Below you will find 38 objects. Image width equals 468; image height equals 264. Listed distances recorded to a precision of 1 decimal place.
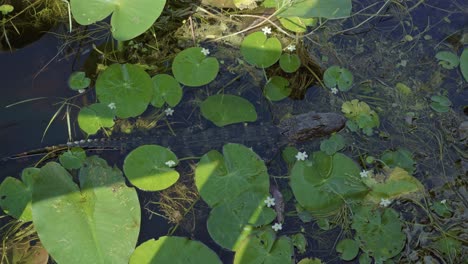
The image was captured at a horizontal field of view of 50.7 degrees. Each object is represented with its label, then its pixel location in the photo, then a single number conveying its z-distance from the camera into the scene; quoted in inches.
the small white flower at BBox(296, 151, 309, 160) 114.4
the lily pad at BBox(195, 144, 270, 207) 105.1
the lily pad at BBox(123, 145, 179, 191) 107.5
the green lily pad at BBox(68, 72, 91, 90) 120.0
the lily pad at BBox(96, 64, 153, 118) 115.4
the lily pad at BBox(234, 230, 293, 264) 99.3
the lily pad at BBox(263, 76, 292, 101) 124.4
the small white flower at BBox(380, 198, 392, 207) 109.0
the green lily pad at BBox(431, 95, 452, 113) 124.0
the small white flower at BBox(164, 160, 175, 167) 109.7
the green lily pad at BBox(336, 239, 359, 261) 105.3
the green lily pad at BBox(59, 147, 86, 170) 110.1
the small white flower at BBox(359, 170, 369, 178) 111.3
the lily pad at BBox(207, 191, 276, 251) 101.9
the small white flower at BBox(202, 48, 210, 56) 124.4
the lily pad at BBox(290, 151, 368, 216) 106.9
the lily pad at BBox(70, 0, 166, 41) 108.3
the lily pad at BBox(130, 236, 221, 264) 97.8
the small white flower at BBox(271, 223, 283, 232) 106.1
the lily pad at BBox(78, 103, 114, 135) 113.4
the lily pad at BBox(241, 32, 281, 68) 125.2
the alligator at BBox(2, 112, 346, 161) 115.0
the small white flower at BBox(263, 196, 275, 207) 106.5
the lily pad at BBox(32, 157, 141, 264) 94.0
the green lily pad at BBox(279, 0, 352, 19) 121.8
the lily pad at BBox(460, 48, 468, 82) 128.1
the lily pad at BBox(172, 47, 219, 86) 121.0
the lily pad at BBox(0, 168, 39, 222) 103.0
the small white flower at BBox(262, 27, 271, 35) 130.3
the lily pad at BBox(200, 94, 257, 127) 117.7
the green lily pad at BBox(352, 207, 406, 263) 104.1
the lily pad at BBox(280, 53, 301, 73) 126.7
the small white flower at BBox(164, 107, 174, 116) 119.8
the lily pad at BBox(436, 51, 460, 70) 130.7
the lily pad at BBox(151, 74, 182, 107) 118.9
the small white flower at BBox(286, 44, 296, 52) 129.3
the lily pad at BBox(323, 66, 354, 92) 125.5
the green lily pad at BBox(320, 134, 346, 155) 115.6
